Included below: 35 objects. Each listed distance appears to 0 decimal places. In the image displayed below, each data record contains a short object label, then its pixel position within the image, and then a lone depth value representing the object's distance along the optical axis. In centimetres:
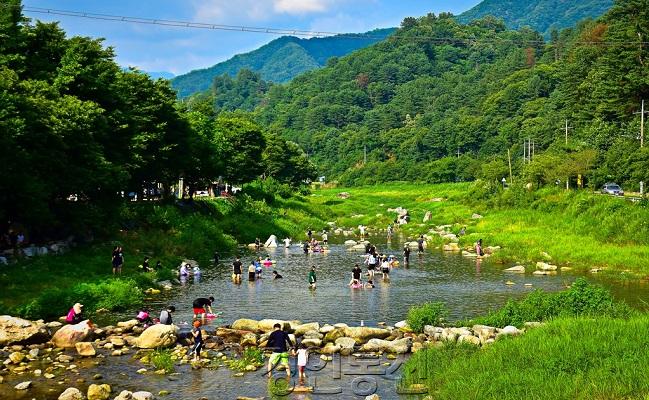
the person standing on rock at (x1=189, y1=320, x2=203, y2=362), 2553
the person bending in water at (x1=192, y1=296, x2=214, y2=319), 3152
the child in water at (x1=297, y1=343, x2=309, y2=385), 2273
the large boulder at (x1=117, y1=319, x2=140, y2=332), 2969
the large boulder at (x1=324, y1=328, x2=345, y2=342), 2811
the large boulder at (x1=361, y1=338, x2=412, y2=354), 2624
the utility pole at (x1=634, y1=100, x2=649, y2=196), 7251
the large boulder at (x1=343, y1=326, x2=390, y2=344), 2823
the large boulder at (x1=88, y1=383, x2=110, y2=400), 2044
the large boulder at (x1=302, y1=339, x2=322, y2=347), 2727
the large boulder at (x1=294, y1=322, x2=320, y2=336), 2923
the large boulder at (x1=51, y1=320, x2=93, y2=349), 2673
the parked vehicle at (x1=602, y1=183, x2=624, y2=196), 7256
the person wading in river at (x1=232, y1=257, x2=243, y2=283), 4609
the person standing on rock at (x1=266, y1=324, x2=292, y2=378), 2328
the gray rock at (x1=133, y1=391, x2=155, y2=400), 2002
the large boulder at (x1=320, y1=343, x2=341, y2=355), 2652
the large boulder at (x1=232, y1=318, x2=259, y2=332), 3023
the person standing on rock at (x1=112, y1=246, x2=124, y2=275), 4134
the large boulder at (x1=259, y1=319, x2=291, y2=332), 2936
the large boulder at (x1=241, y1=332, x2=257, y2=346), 2773
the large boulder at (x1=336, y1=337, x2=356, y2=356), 2635
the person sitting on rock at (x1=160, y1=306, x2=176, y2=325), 2944
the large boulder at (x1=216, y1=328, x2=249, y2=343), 2880
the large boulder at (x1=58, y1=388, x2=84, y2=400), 1995
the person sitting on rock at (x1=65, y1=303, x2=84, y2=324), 2950
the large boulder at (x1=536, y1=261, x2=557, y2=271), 5028
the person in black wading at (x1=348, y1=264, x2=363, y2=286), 4416
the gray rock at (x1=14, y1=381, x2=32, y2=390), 2114
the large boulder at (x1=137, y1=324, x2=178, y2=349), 2709
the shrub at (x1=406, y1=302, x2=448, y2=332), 2938
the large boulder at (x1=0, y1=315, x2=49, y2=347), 2622
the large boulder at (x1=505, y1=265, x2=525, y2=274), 5036
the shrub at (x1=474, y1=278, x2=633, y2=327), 2794
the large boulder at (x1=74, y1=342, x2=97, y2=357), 2566
